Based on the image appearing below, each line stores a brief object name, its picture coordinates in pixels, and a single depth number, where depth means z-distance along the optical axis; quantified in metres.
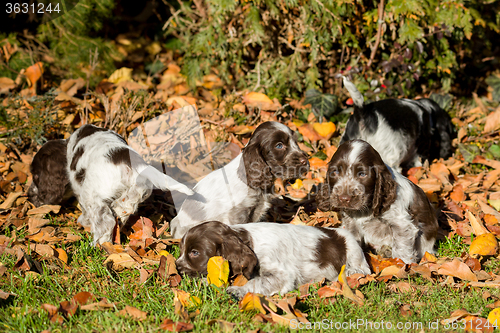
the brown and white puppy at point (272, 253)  7.02
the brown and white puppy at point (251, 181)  9.19
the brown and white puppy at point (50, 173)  9.70
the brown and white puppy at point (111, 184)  8.79
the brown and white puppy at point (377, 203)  8.06
